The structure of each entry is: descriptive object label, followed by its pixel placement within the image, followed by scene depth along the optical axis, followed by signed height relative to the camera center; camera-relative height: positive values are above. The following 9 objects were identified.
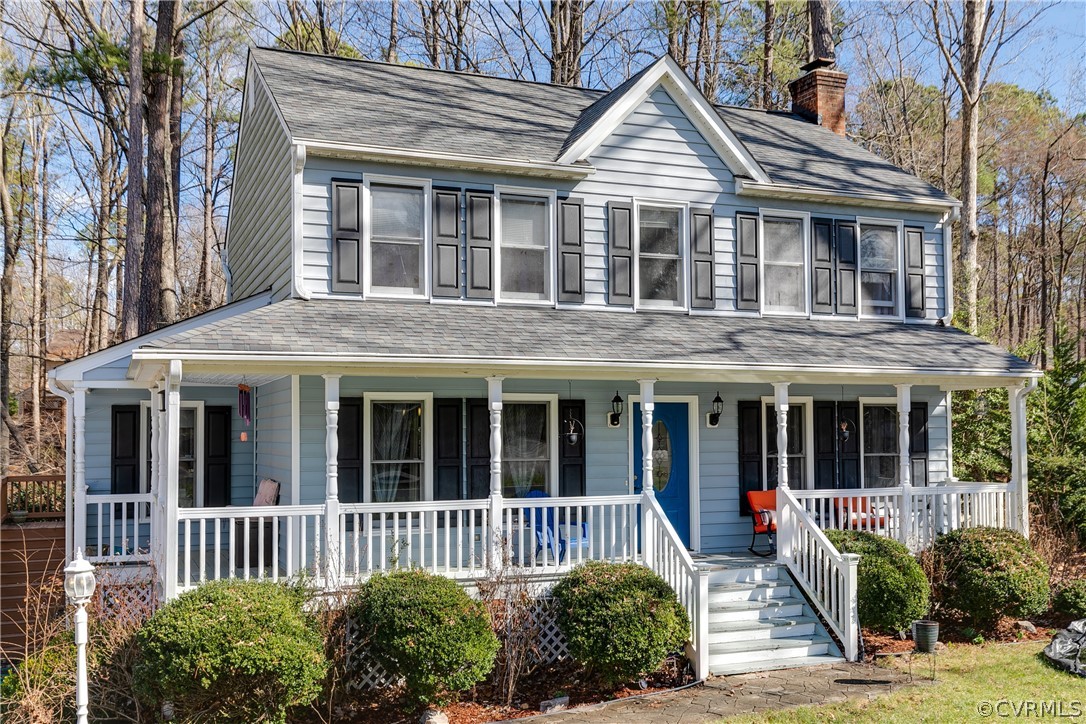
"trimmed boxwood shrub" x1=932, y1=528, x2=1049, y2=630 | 11.13 -2.43
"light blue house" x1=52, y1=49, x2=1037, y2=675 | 10.40 +0.30
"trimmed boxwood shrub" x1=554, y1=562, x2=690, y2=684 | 9.20 -2.47
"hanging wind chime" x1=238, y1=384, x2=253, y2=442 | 12.77 -0.21
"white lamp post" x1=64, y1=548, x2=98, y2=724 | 7.18 -1.73
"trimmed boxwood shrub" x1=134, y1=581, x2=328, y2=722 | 7.71 -2.36
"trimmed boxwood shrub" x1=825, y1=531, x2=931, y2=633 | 10.52 -2.43
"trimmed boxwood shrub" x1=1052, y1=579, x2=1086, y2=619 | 11.81 -2.88
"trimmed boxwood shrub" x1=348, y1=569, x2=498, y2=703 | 8.57 -2.41
